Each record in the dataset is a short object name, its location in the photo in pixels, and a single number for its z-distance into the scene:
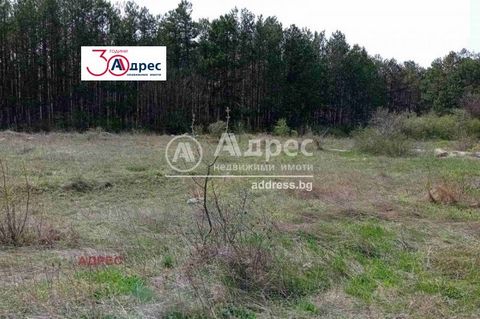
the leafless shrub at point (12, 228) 3.96
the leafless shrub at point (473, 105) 21.12
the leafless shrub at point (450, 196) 5.88
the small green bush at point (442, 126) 19.94
